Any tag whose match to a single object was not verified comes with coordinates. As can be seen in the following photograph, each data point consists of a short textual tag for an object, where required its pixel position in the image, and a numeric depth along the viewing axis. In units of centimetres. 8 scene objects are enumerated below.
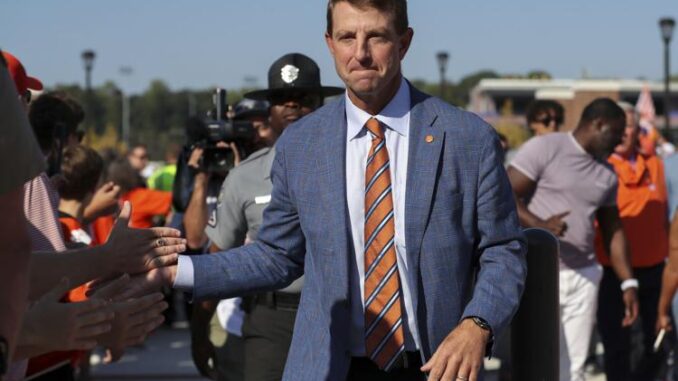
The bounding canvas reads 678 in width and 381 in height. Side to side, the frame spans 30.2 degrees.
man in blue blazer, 367
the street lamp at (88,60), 3622
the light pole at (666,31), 2741
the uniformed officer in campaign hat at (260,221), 552
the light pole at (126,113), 8356
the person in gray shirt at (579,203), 785
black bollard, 433
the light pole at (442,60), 3744
